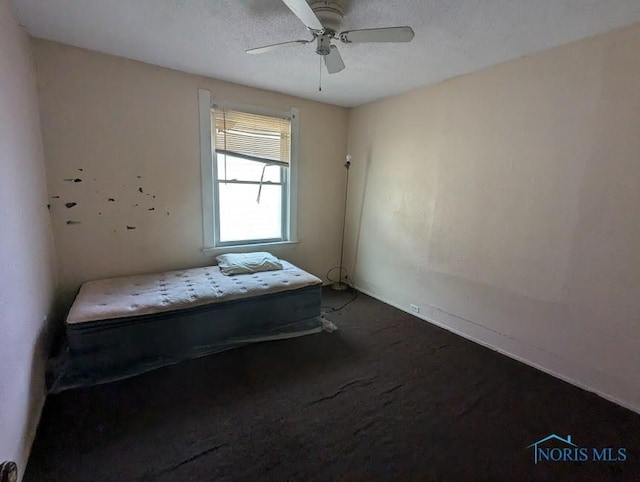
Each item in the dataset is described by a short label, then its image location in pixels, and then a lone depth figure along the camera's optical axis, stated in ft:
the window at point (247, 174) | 10.47
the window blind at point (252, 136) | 10.54
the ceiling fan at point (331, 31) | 5.07
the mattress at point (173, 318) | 6.82
